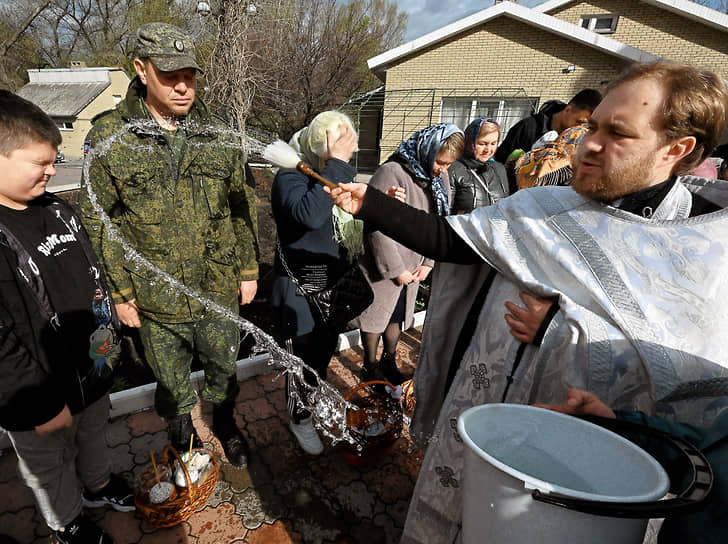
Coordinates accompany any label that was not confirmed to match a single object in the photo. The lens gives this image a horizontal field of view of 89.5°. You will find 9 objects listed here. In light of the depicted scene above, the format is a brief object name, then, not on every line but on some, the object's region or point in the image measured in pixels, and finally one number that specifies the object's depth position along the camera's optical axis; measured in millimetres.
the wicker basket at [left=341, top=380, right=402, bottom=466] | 2521
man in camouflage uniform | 1891
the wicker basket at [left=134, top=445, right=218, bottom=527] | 2043
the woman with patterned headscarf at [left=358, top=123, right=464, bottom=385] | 2836
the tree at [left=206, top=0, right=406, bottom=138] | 7855
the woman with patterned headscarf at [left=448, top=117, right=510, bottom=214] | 3516
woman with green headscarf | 2113
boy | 1460
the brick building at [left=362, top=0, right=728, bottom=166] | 11266
